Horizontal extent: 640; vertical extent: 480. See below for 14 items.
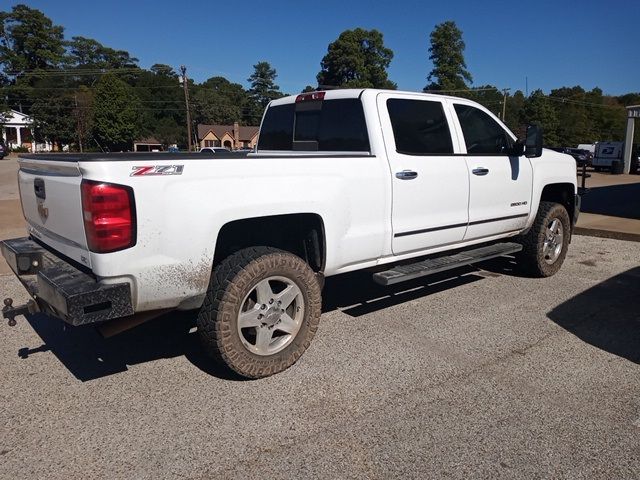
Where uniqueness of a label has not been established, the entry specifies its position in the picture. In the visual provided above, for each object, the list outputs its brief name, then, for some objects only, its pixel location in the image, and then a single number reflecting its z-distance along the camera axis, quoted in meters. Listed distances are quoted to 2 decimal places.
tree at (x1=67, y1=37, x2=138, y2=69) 132.88
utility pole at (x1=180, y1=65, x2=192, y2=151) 51.03
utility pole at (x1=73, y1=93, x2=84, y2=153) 80.00
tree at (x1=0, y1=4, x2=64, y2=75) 113.88
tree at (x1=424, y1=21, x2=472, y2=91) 92.00
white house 85.44
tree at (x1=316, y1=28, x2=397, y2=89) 93.44
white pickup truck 2.93
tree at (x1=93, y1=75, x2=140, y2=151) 82.75
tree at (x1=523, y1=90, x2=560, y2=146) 82.94
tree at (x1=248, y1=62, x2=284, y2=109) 138.75
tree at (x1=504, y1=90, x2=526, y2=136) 89.49
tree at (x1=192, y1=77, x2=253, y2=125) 109.31
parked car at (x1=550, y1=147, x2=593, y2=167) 38.50
